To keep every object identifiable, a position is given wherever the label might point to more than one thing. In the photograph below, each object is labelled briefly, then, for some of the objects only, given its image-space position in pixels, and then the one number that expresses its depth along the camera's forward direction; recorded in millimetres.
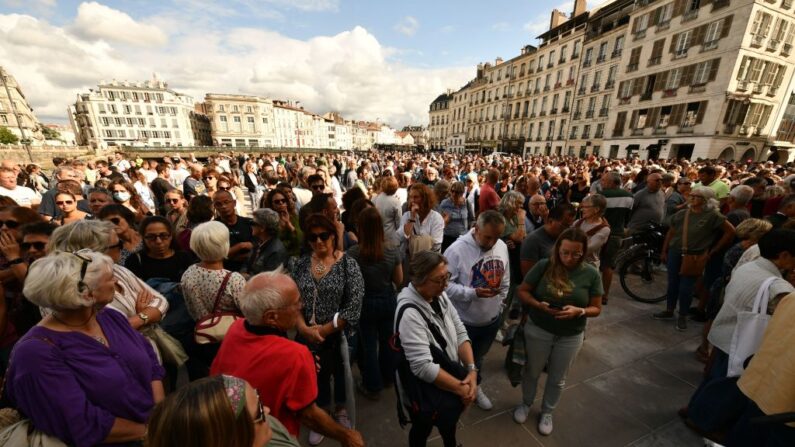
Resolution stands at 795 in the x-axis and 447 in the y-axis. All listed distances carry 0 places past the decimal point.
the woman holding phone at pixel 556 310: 2318
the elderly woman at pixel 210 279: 2059
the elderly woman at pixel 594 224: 3428
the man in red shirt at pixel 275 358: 1395
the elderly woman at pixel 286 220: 3290
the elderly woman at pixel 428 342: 1775
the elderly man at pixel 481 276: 2488
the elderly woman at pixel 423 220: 3697
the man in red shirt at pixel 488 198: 5145
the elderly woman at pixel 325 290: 2262
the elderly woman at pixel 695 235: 3787
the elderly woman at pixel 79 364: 1184
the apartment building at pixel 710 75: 18031
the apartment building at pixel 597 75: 26812
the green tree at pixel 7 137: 41750
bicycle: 4969
